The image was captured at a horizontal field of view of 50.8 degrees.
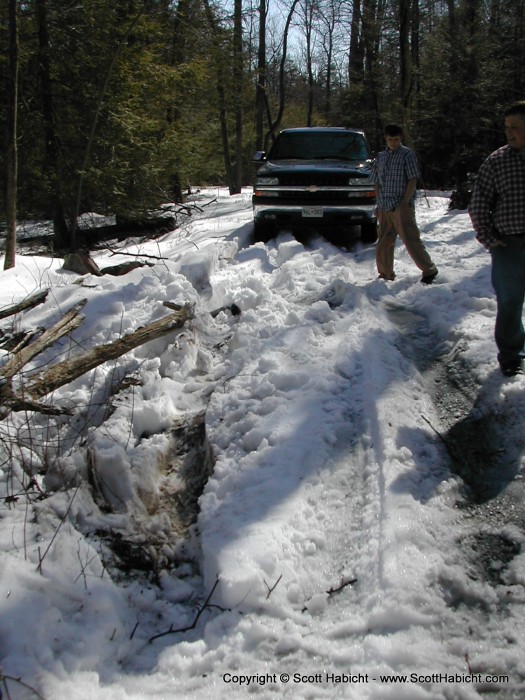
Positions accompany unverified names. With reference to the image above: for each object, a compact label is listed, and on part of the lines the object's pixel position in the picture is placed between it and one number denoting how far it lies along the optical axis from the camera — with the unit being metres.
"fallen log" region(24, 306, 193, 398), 4.16
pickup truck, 9.42
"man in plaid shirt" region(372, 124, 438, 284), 6.63
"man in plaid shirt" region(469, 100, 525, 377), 3.94
